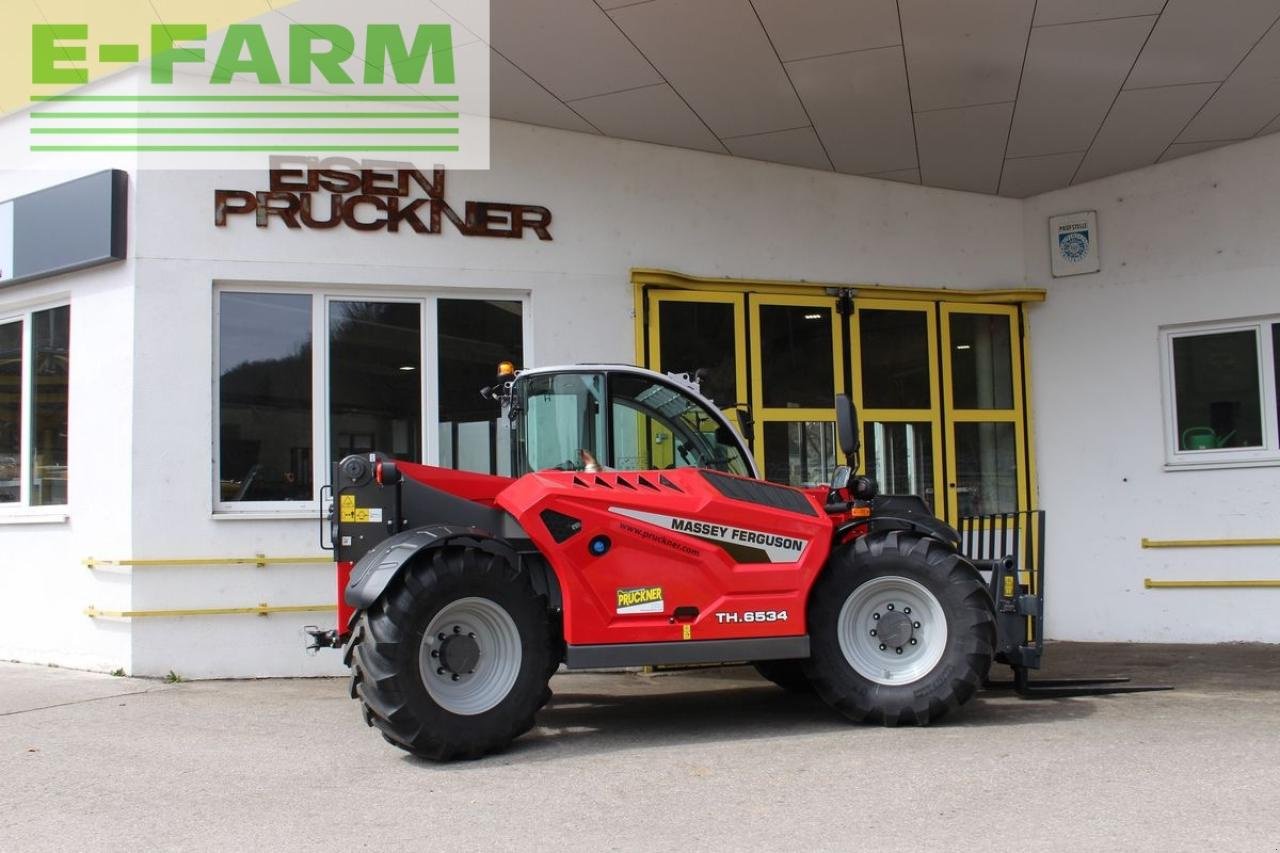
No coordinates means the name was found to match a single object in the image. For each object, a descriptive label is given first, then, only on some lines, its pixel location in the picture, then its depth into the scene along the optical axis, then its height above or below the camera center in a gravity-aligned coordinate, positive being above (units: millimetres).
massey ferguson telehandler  5562 -677
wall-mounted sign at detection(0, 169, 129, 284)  8203 +1922
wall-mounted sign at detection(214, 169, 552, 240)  8531 +2102
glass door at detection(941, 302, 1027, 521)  10414 +485
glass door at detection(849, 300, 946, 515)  10133 +617
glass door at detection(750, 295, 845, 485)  9750 +707
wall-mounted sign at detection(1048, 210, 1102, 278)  10359 +2027
